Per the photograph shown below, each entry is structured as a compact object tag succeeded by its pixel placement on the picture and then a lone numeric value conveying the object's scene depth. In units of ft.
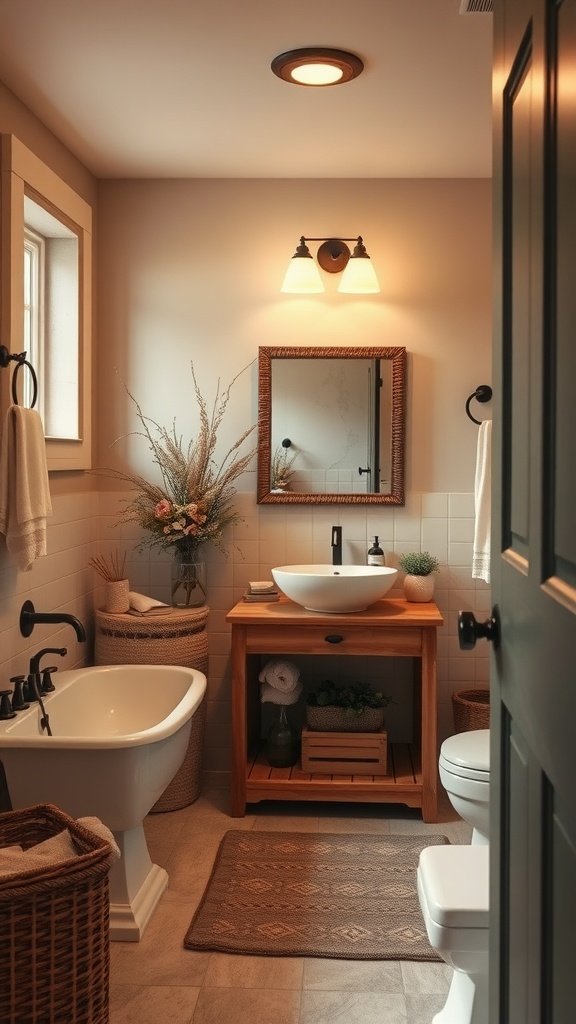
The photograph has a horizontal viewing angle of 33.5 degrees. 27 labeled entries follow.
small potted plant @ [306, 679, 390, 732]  12.85
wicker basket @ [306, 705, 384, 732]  12.85
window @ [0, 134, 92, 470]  12.05
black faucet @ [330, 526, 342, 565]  13.56
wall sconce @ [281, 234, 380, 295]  13.04
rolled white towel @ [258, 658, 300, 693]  12.97
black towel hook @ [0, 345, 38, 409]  9.68
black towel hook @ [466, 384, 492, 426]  13.35
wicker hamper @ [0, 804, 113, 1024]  6.37
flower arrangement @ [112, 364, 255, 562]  12.86
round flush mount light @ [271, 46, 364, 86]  9.34
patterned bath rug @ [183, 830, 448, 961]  9.23
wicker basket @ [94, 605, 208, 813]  12.51
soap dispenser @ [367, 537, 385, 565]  13.42
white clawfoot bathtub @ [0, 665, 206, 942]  8.68
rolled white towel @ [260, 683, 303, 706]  13.00
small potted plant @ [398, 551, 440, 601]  13.17
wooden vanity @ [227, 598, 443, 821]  12.21
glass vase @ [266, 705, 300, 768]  12.94
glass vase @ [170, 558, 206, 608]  13.15
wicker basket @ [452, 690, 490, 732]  12.51
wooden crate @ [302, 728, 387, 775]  12.70
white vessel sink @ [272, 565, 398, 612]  12.00
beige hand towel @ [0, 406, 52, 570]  9.48
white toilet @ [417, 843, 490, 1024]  6.72
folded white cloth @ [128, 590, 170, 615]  12.89
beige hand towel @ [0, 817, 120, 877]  6.73
